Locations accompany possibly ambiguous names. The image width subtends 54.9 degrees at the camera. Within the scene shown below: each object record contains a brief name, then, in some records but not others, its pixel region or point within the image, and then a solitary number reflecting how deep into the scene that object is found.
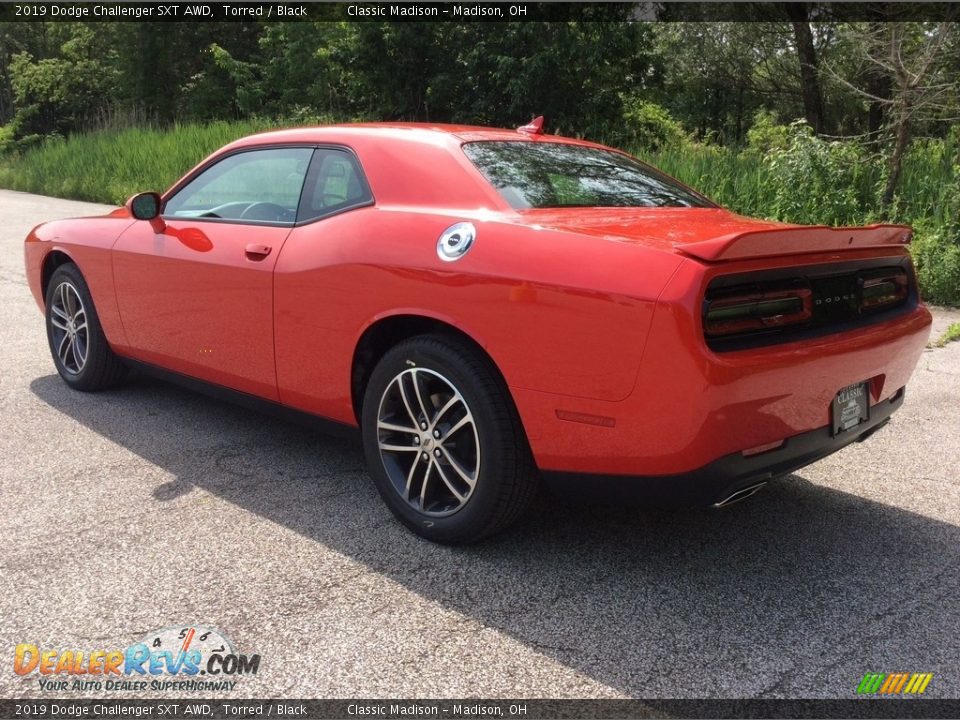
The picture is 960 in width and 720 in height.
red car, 2.72
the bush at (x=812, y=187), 9.70
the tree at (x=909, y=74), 10.31
